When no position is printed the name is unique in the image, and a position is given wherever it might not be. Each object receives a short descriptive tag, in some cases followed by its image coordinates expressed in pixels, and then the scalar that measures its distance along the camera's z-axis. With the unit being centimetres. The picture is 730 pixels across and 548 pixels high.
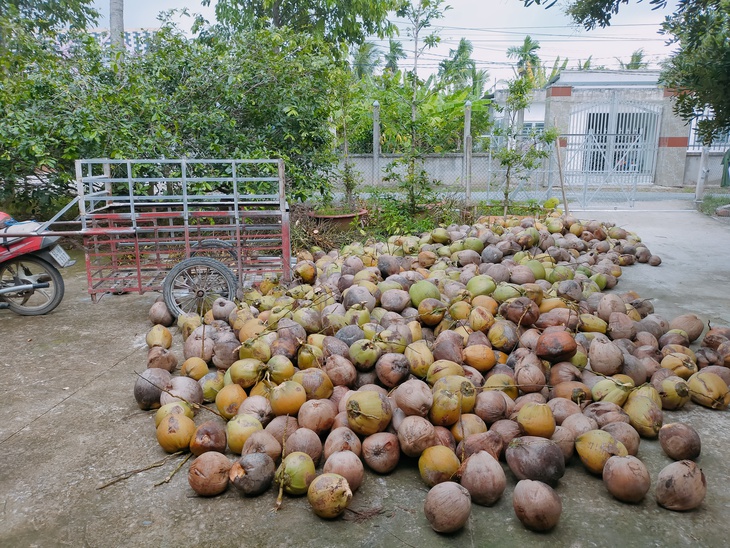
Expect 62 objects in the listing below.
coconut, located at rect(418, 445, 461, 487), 249
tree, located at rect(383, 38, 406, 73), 3056
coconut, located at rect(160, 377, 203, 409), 320
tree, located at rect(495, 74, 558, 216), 901
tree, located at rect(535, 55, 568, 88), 2725
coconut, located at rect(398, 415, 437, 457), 262
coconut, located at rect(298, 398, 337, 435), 278
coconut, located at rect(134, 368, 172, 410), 332
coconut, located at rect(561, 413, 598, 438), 273
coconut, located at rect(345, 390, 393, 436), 270
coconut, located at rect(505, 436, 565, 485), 248
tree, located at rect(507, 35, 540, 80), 3422
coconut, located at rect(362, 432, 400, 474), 264
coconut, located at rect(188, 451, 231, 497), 251
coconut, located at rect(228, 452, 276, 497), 248
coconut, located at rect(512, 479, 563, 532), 225
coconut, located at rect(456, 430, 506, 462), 262
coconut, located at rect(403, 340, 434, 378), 319
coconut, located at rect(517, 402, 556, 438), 268
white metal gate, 1485
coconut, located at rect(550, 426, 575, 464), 269
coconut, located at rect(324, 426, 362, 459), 262
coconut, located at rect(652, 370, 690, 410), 320
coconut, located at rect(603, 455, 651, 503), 241
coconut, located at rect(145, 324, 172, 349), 409
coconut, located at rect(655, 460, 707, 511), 239
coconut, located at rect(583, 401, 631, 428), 285
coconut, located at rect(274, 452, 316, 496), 246
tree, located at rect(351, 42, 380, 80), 2580
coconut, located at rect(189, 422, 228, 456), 274
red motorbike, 512
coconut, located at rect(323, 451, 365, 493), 246
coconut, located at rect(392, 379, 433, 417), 276
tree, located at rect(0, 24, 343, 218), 705
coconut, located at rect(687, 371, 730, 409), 326
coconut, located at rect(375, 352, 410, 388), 308
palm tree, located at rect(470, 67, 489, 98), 2198
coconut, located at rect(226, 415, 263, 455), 278
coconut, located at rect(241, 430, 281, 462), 262
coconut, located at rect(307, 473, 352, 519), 231
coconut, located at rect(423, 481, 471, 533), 223
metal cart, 483
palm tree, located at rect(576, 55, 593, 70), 2770
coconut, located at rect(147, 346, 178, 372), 368
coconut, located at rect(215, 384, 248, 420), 307
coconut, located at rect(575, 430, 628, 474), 260
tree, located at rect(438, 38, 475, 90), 2453
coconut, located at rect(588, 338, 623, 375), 328
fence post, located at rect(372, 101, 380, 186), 1041
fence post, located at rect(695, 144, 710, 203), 1343
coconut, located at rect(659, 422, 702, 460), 273
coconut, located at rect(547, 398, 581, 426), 291
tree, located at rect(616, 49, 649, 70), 3048
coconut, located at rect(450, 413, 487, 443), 272
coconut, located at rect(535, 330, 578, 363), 324
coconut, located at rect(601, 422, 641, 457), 271
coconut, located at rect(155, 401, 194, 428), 301
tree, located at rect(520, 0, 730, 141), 377
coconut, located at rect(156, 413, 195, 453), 285
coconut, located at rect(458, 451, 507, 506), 238
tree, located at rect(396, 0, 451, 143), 1161
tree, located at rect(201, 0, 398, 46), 1506
